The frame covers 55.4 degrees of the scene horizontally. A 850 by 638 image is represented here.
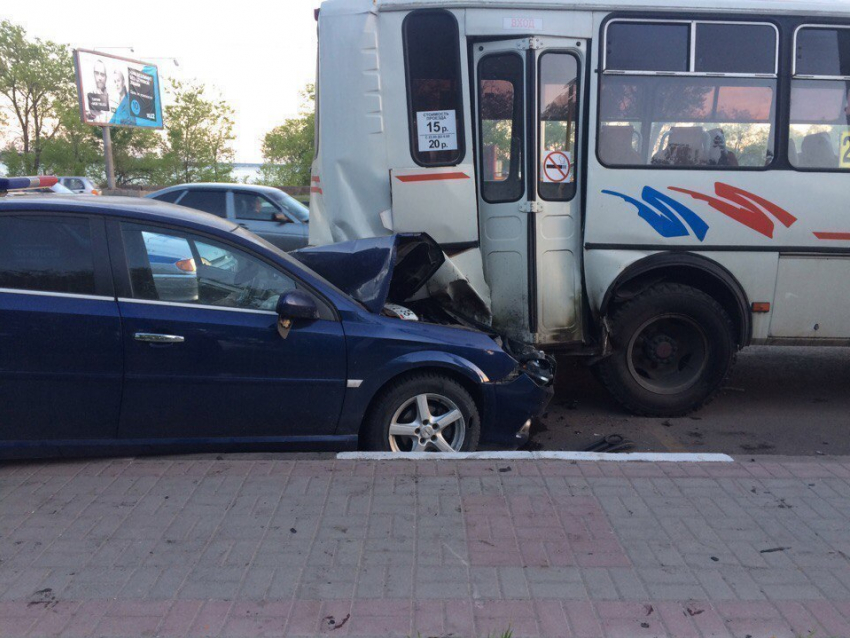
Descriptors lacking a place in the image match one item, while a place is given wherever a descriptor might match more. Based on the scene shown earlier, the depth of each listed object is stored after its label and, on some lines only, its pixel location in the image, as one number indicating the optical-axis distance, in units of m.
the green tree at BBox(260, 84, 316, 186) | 30.25
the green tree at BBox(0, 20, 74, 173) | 37.94
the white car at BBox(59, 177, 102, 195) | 29.67
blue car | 4.56
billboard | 33.84
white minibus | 6.23
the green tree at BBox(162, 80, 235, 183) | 36.09
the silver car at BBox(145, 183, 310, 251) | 11.84
